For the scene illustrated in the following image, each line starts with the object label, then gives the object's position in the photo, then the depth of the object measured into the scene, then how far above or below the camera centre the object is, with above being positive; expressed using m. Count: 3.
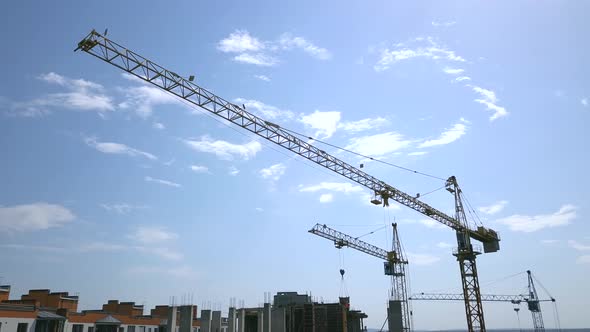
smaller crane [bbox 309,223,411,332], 84.62 +10.95
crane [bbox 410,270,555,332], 123.75 +2.99
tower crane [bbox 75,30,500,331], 52.40 +14.75
